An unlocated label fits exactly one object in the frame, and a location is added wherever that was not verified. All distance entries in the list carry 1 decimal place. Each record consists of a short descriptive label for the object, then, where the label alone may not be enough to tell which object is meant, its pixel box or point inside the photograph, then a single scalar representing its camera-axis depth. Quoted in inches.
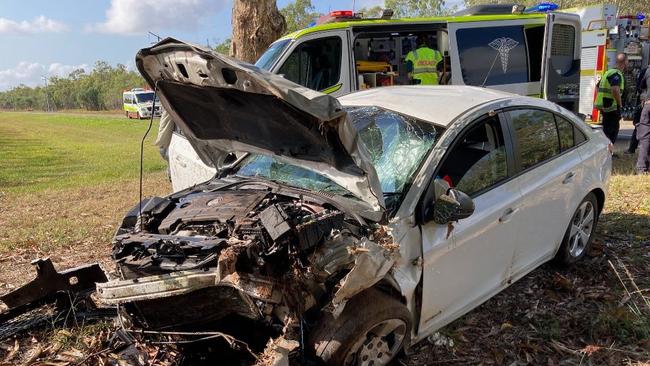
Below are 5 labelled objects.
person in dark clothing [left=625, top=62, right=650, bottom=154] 324.5
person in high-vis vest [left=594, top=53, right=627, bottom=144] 362.3
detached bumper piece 138.9
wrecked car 100.6
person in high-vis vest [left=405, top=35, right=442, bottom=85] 337.7
